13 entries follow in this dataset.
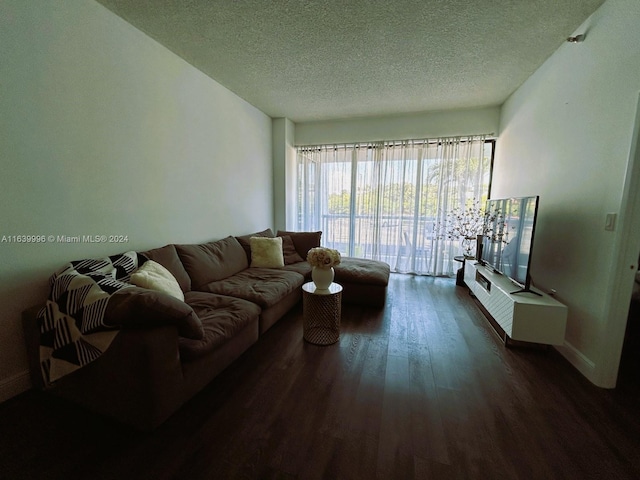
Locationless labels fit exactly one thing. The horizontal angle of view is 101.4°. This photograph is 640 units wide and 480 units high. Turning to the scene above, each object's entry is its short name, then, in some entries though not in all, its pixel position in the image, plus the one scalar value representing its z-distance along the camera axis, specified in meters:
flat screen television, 2.15
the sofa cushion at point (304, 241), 3.89
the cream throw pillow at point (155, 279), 1.68
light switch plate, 1.70
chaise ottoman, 3.05
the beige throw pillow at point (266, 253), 3.31
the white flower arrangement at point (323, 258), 2.26
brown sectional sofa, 1.28
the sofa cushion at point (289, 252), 3.66
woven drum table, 2.29
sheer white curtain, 4.11
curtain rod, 4.02
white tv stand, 1.99
